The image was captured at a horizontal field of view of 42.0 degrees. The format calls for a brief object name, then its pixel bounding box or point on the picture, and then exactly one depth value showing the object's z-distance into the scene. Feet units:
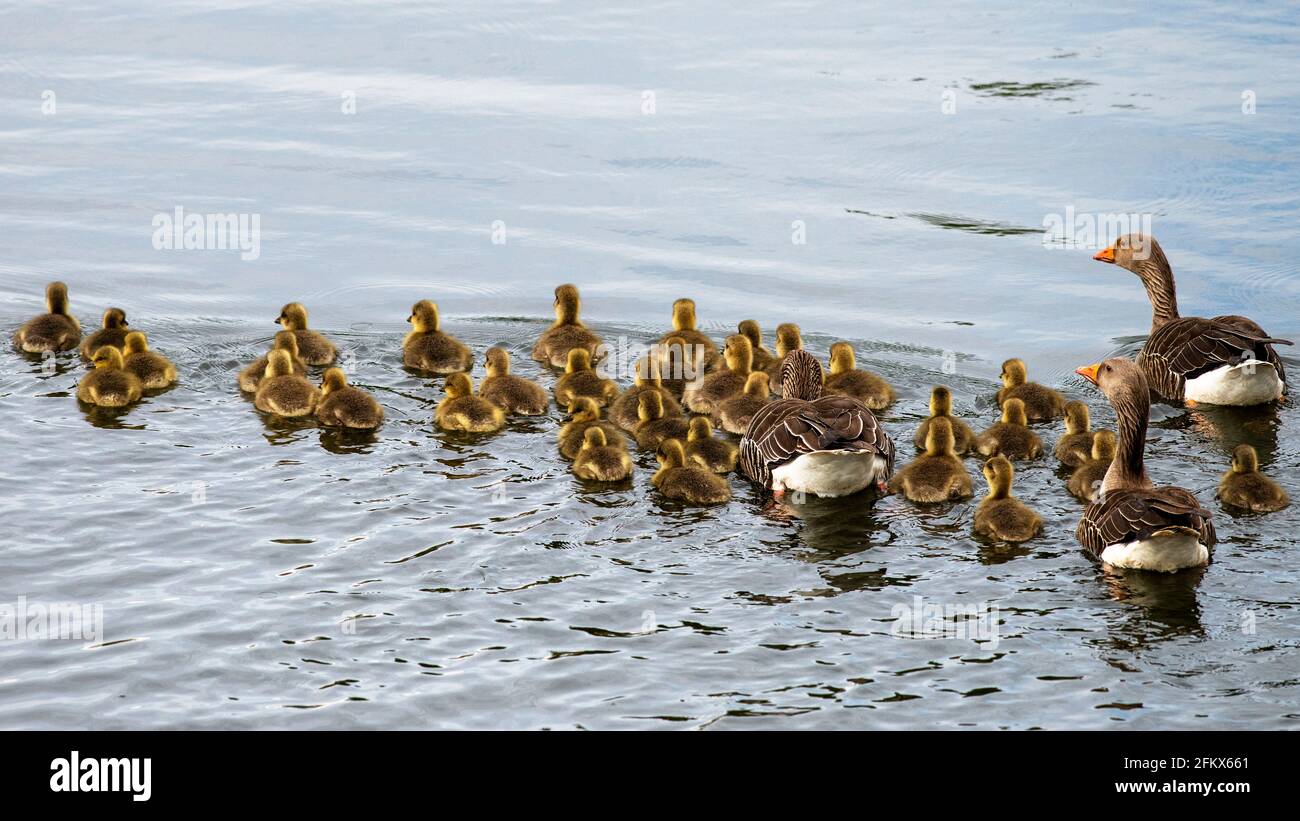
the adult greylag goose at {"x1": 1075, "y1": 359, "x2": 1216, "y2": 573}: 32.91
